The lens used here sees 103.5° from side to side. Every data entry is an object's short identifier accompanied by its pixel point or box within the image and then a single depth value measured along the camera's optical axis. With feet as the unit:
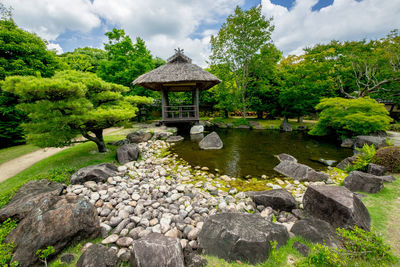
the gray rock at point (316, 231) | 7.51
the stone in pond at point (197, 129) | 41.47
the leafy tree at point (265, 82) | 54.19
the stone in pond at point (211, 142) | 29.43
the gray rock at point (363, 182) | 11.97
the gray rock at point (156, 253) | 6.65
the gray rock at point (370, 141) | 22.87
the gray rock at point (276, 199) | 11.58
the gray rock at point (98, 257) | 6.81
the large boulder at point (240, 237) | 6.95
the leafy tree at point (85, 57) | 58.43
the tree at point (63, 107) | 14.39
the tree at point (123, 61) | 49.26
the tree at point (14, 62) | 26.25
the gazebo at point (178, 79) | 37.47
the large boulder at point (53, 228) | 7.31
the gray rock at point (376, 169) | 14.23
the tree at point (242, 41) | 50.11
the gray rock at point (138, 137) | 29.73
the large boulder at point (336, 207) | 8.35
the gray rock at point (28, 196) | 9.70
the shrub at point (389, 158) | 14.72
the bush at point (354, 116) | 27.66
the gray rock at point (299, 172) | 16.77
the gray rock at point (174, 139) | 33.39
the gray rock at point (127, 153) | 21.08
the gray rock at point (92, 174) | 15.19
